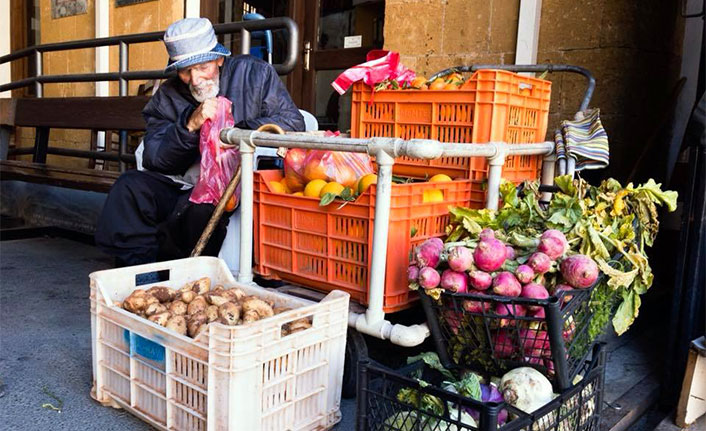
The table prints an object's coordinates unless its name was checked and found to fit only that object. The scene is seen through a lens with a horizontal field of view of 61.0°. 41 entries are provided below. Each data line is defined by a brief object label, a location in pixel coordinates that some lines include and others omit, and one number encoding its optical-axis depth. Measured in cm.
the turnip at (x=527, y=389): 168
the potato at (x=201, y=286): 234
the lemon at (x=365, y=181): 223
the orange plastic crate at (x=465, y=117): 242
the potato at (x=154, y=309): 211
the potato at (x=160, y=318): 204
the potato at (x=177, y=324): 202
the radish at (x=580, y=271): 174
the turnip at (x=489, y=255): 180
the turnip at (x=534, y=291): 176
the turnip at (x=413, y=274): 190
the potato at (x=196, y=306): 213
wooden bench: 487
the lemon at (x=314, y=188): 230
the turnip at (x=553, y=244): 183
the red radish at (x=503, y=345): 181
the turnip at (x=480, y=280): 178
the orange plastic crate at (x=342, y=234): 210
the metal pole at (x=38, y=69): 650
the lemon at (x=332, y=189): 222
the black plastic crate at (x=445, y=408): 145
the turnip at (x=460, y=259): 180
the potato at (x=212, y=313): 207
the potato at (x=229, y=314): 203
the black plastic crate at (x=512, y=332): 168
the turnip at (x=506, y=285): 174
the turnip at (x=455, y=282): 180
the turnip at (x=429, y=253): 190
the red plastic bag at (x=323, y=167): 238
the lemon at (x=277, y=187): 246
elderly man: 293
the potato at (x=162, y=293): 226
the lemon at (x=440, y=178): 233
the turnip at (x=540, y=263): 179
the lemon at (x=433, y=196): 223
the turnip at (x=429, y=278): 182
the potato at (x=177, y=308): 214
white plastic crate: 172
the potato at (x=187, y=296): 225
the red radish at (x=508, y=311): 171
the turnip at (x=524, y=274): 176
